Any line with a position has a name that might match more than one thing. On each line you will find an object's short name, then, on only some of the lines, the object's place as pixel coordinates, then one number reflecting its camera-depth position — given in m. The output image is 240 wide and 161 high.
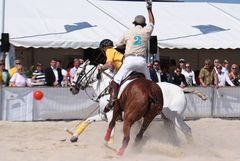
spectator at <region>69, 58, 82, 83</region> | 15.88
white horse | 10.03
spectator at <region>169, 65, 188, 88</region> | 15.86
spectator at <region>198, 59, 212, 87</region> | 16.50
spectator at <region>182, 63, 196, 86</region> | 16.84
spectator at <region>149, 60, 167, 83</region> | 15.23
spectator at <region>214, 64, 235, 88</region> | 16.41
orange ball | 13.85
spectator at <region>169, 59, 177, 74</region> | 20.57
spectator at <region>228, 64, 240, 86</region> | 17.23
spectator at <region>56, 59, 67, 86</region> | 15.50
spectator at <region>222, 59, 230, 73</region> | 16.83
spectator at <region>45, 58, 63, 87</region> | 15.19
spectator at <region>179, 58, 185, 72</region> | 17.27
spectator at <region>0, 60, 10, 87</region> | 14.67
